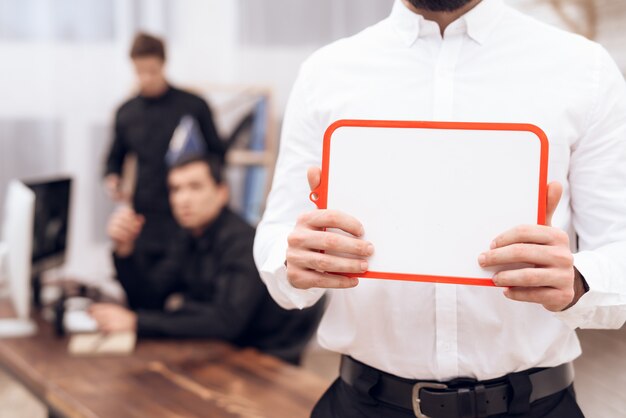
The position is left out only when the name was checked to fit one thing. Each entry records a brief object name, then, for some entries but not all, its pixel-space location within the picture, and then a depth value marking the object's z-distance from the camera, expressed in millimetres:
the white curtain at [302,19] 4352
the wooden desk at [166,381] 1629
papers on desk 1995
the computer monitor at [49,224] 2449
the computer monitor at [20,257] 2232
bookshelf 4191
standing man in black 3752
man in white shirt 981
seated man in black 2143
